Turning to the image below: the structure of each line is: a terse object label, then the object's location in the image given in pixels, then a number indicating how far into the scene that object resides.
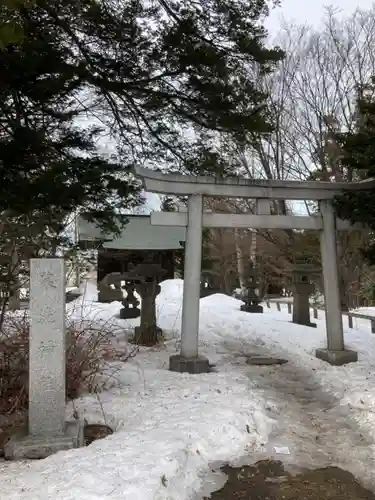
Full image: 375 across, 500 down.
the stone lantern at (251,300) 15.13
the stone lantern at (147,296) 9.68
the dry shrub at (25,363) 5.22
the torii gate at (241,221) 7.59
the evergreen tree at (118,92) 5.50
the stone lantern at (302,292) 12.66
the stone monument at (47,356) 4.32
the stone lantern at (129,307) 12.51
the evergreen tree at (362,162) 6.82
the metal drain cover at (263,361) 8.24
